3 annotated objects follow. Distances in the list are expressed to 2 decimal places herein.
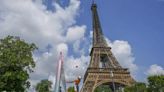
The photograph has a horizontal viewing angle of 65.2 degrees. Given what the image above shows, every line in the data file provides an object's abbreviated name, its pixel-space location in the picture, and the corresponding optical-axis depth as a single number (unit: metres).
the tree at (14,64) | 15.53
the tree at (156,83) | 26.56
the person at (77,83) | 8.60
